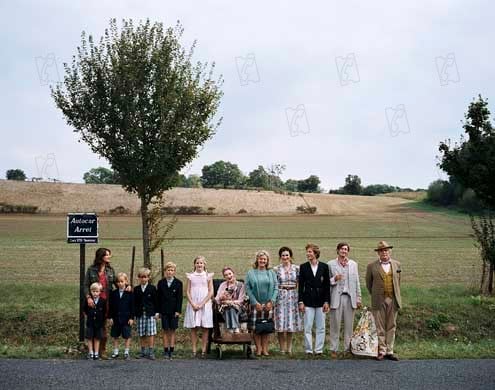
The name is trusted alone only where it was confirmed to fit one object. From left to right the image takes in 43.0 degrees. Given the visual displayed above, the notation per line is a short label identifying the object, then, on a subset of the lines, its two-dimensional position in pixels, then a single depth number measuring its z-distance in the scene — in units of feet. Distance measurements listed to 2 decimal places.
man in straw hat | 33.06
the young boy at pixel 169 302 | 32.30
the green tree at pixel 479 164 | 52.80
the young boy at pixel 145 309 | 31.99
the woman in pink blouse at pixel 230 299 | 32.35
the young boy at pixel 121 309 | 31.81
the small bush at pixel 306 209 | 204.76
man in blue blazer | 33.27
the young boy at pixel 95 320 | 31.42
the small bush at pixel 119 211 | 169.39
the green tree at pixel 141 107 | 49.85
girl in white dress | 32.67
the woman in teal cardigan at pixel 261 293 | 32.50
